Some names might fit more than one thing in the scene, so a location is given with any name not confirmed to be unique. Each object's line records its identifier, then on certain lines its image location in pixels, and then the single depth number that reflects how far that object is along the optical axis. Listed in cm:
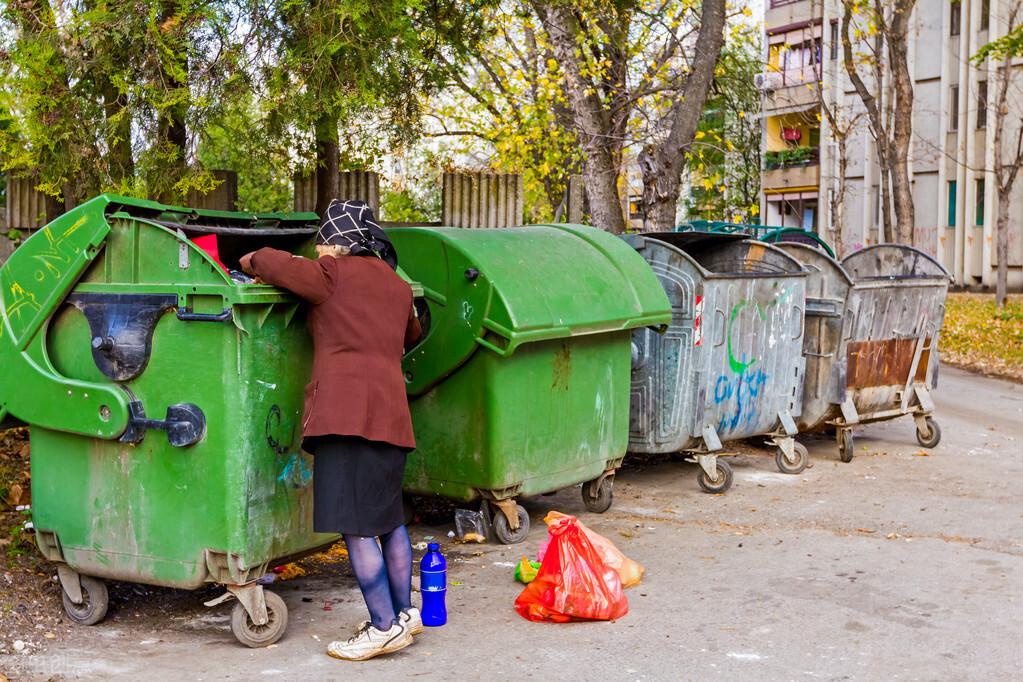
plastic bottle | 474
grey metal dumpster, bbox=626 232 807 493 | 738
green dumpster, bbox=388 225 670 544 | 595
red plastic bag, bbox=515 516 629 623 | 480
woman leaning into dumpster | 435
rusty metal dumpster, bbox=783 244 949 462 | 852
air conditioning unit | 3966
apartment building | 3219
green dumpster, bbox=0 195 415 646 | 443
